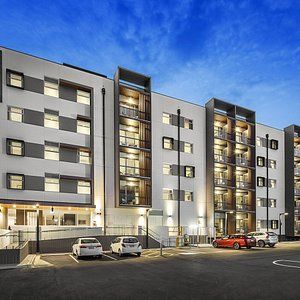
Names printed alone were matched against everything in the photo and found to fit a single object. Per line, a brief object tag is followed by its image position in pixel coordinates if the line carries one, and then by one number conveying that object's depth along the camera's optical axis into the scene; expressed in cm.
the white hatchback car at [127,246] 2544
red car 3309
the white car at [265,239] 3597
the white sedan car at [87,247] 2350
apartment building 3094
